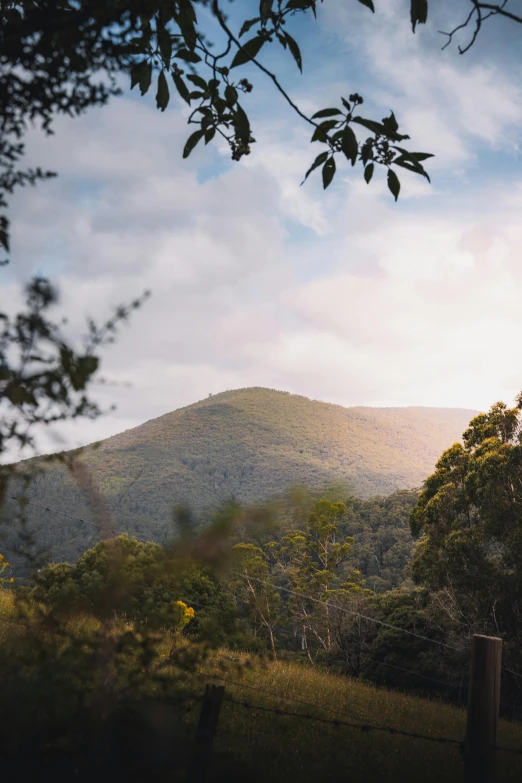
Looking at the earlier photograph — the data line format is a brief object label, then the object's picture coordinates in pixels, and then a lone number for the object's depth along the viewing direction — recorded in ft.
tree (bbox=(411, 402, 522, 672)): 43.98
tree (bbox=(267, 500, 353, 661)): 72.23
